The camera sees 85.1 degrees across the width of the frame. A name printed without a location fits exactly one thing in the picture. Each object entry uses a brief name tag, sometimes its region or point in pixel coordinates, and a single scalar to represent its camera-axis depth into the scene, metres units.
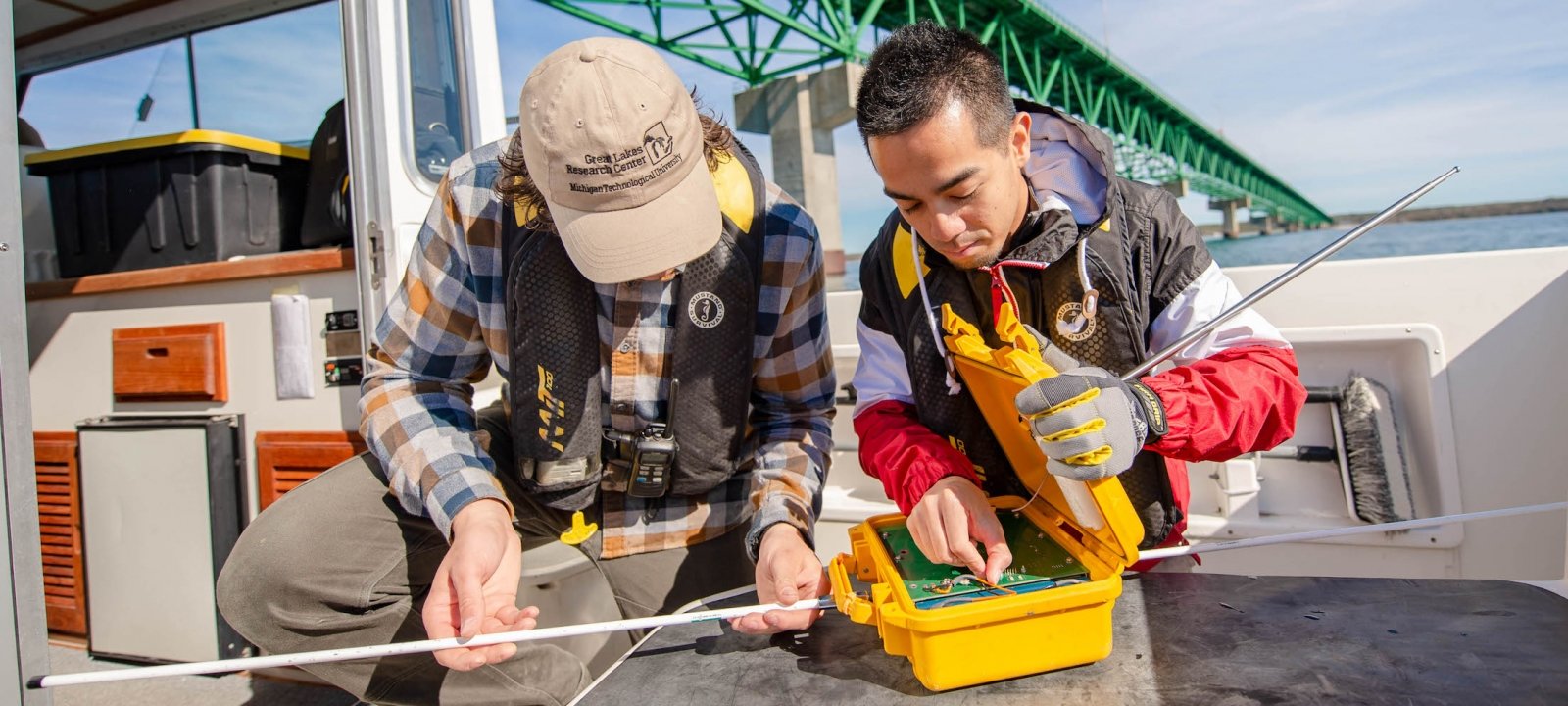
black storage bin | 2.41
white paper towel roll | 2.15
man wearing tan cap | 1.21
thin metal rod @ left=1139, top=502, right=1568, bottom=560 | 1.16
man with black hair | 1.18
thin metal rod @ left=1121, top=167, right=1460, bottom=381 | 1.03
